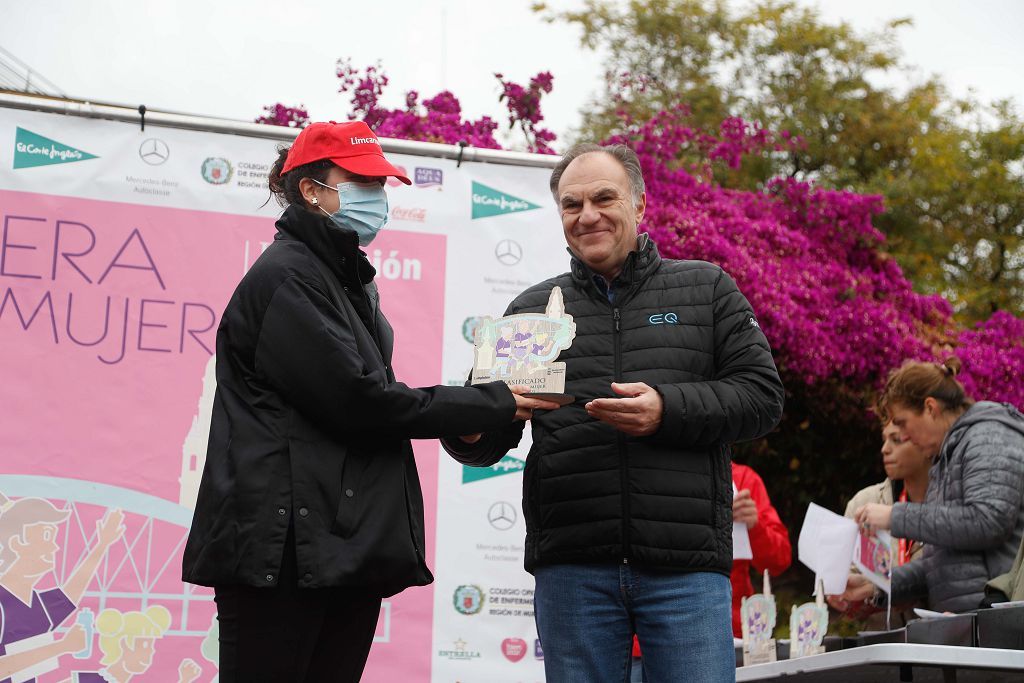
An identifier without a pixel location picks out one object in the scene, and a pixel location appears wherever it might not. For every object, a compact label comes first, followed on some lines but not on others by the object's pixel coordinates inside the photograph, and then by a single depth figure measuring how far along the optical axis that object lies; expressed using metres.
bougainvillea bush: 6.61
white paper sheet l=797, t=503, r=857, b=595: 3.76
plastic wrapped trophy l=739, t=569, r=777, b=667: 3.53
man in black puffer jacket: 2.46
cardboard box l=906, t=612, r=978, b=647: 2.90
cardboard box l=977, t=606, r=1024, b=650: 2.80
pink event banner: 3.90
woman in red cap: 2.23
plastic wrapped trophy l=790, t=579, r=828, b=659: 3.42
